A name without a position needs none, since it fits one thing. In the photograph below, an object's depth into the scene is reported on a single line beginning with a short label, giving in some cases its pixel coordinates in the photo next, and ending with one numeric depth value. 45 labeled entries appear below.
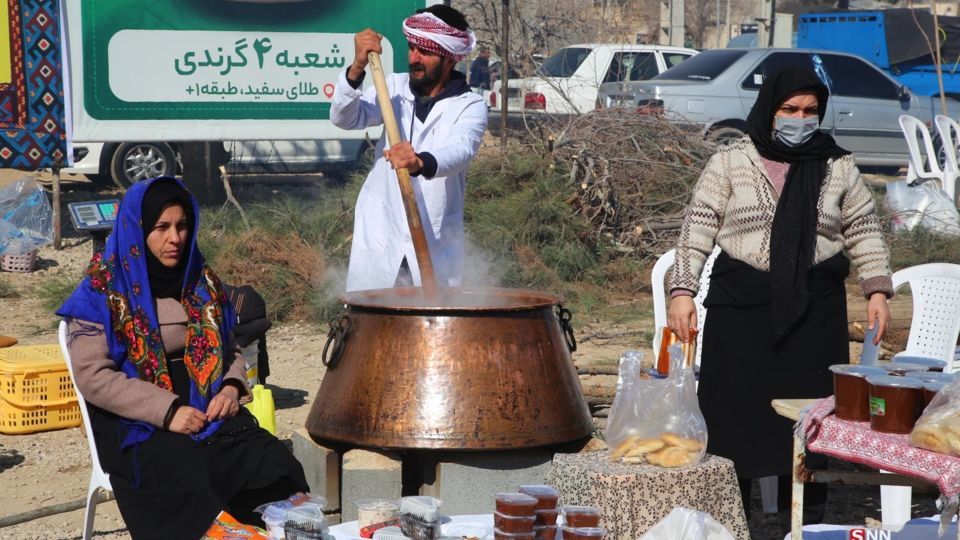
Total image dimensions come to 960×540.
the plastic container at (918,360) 4.64
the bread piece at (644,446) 3.47
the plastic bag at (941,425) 2.76
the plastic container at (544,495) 2.93
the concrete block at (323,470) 3.97
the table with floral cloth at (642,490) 3.35
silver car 13.20
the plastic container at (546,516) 2.91
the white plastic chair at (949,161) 11.59
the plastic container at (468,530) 3.00
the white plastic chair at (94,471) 3.84
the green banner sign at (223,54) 10.11
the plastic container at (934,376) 3.08
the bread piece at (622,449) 3.51
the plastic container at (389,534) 2.87
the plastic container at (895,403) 2.90
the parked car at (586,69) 12.59
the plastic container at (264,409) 4.96
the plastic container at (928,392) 2.94
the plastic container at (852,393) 3.02
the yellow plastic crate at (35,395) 6.06
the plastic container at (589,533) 2.86
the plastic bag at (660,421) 3.47
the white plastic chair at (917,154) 11.72
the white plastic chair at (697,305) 4.75
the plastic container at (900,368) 3.21
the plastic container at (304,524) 2.86
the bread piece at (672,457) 3.45
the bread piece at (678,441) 3.46
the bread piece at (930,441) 2.77
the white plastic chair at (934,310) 4.84
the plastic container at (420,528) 2.84
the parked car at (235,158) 12.70
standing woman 3.95
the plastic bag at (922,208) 10.29
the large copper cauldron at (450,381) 3.71
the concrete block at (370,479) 3.87
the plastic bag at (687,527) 3.09
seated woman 3.67
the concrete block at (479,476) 3.79
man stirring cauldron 4.39
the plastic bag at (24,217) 9.84
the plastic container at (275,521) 2.99
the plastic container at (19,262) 9.59
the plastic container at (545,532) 2.90
